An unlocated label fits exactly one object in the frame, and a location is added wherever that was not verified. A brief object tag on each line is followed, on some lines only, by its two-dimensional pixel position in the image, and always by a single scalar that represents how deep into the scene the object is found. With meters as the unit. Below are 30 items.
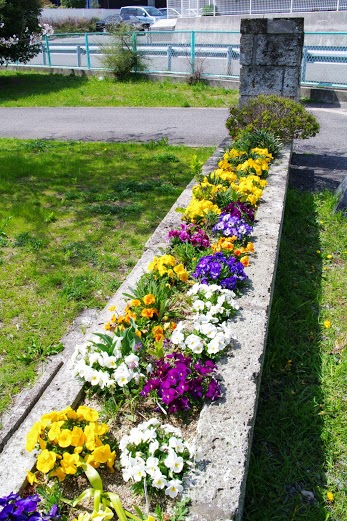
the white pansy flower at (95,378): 2.48
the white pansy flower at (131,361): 2.49
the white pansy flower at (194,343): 2.65
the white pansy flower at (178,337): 2.73
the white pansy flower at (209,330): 2.72
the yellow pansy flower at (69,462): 1.99
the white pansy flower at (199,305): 3.03
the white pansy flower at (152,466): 1.98
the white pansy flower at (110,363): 2.51
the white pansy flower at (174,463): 1.99
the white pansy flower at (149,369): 2.56
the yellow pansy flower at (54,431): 2.07
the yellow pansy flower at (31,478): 2.02
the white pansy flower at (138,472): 1.98
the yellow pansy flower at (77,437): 2.06
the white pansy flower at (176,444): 2.07
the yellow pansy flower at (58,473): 2.01
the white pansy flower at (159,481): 1.96
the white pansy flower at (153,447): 2.06
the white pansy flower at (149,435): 2.11
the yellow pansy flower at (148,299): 3.00
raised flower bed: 2.08
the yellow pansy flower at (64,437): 2.04
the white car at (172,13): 28.32
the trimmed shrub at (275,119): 6.82
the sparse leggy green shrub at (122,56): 16.89
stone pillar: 7.59
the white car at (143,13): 35.28
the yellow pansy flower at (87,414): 2.19
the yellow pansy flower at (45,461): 1.98
